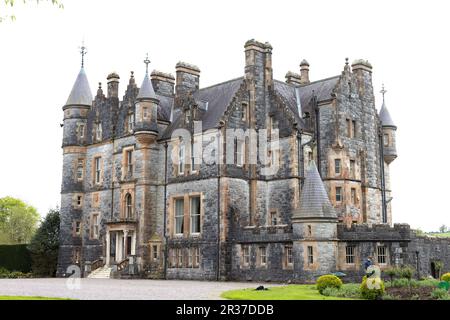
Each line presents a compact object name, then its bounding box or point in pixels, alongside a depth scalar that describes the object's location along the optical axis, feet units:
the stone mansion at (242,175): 123.85
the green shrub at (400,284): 86.02
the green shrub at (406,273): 95.66
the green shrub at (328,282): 83.25
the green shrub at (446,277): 89.17
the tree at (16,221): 288.92
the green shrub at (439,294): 73.62
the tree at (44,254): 164.96
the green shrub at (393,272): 94.68
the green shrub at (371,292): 73.67
